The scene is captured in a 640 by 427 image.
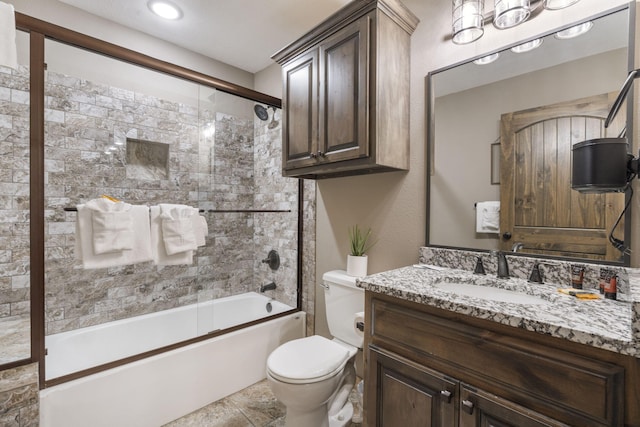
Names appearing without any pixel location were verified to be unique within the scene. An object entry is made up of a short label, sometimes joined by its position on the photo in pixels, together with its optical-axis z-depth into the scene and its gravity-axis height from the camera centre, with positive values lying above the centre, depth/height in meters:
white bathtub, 1.47 -0.94
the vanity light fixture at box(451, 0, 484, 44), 1.34 +0.90
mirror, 1.15 +0.49
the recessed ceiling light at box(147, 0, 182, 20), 1.92 +1.39
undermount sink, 1.12 -0.33
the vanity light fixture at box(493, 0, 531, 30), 1.23 +0.86
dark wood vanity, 0.71 -0.48
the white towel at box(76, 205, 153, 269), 1.49 -0.17
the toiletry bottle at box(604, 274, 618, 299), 1.01 -0.27
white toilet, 1.39 -0.77
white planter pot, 1.84 -0.34
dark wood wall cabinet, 1.46 +0.67
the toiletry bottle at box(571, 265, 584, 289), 1.13 -0.25
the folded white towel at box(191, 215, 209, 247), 1.92 -0.10
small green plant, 1.89 -0.20
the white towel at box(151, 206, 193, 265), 1.72 -0.19
